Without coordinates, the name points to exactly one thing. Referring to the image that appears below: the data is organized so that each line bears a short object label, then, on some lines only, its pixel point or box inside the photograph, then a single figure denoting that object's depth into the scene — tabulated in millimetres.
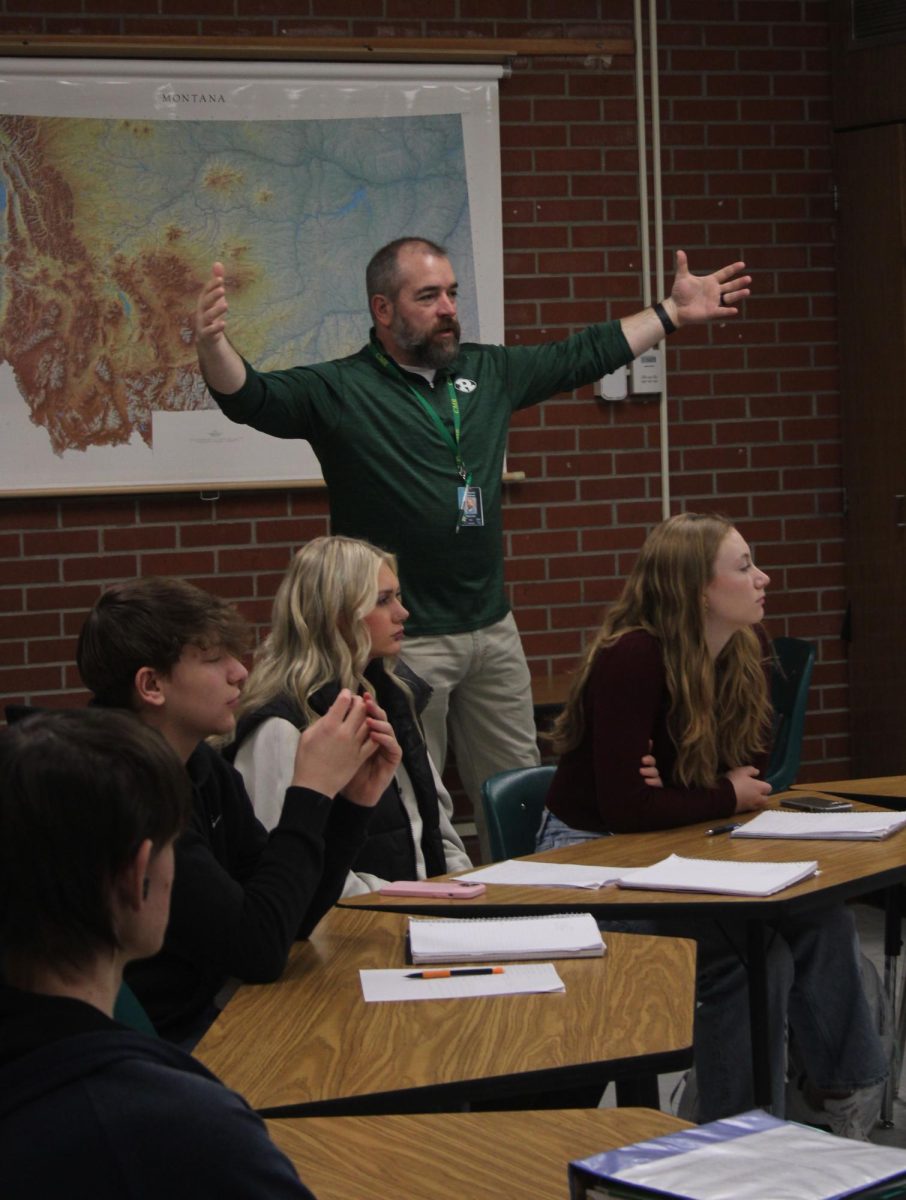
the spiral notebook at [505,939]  4373
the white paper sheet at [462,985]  4072
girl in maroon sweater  5745
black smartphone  6401
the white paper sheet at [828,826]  5896
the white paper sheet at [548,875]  5233
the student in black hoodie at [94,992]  2200
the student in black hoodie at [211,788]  4215
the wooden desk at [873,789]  6795
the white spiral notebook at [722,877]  4982
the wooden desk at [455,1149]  2923
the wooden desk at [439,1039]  3472
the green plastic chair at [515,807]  6590
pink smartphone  5101
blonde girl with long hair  5483
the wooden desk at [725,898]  4893
